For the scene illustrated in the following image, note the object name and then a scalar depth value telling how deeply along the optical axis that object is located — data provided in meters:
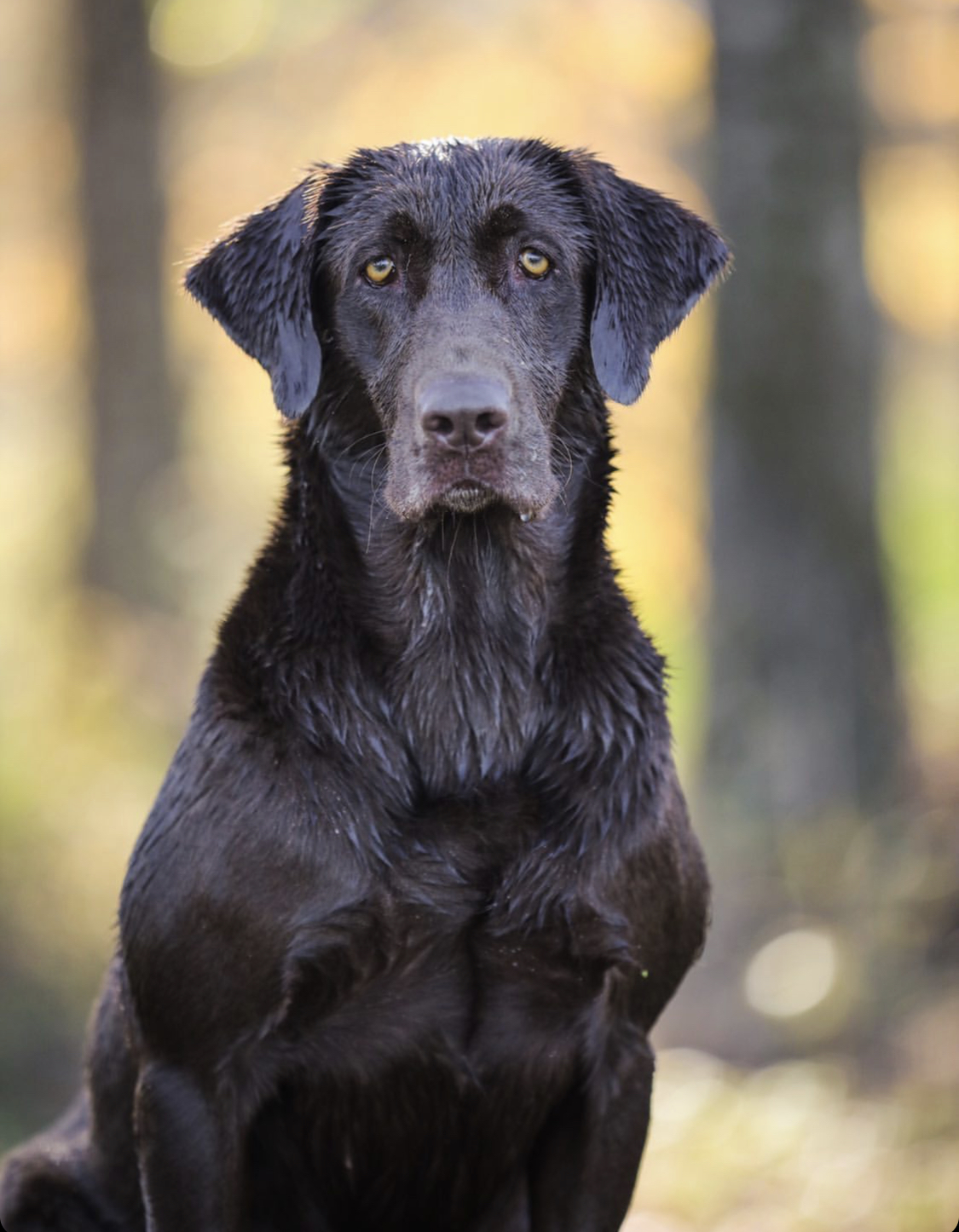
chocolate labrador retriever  6.32
